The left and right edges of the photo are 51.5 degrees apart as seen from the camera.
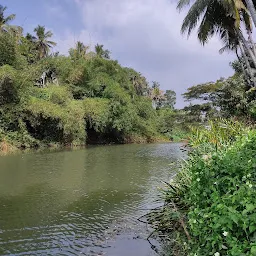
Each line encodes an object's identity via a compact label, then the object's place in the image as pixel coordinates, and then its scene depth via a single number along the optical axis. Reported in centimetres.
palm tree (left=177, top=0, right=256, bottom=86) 1070
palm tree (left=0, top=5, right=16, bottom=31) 2493
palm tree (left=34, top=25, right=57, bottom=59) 3363
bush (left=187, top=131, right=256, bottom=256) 213
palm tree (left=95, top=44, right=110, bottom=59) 3147
